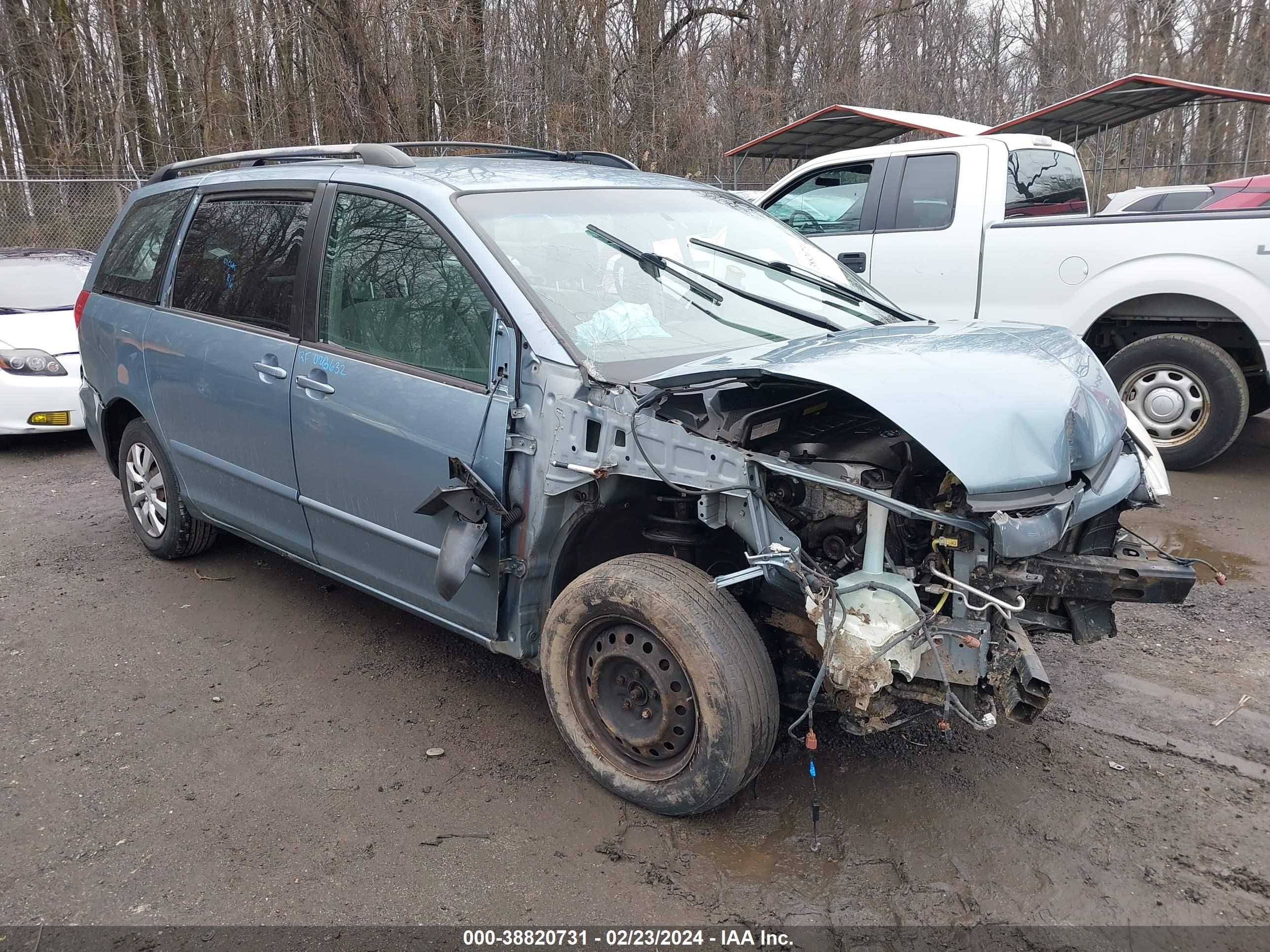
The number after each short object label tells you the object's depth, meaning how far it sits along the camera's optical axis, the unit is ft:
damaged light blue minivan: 8.59
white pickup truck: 19.45
